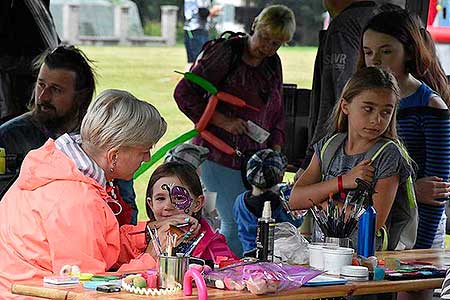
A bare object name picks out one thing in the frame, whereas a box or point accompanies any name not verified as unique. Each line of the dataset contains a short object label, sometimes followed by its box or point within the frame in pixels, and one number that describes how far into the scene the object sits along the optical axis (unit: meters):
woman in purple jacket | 9.56
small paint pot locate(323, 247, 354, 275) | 5.24
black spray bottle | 5.25
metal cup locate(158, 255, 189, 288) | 4.71
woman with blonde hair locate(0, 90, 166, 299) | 4.89
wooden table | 4.56
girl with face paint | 5.36
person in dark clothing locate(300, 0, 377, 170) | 8.16
